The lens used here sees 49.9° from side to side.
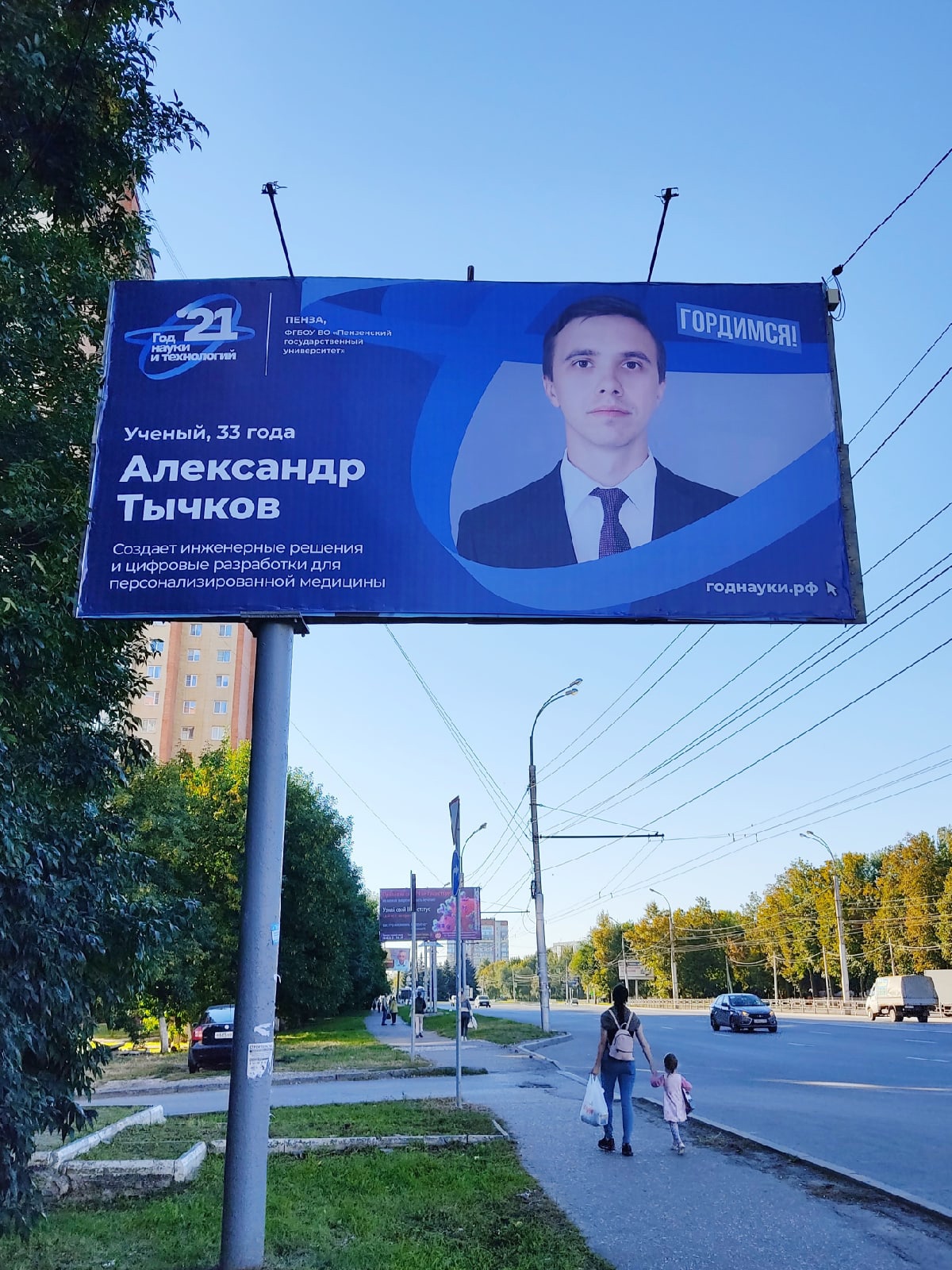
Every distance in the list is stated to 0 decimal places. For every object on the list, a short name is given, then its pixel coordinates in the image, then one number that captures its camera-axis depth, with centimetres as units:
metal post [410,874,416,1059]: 1850
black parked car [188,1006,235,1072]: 2114
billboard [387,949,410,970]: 8412
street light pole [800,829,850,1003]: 4651
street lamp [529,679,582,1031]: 3150
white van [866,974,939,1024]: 4062
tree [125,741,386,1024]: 3161
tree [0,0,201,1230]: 560
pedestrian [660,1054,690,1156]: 956
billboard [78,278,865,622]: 716
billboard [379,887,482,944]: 3503
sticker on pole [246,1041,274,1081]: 605
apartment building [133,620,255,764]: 8544
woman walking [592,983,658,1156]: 941
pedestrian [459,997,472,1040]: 3389
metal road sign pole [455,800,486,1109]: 1216
